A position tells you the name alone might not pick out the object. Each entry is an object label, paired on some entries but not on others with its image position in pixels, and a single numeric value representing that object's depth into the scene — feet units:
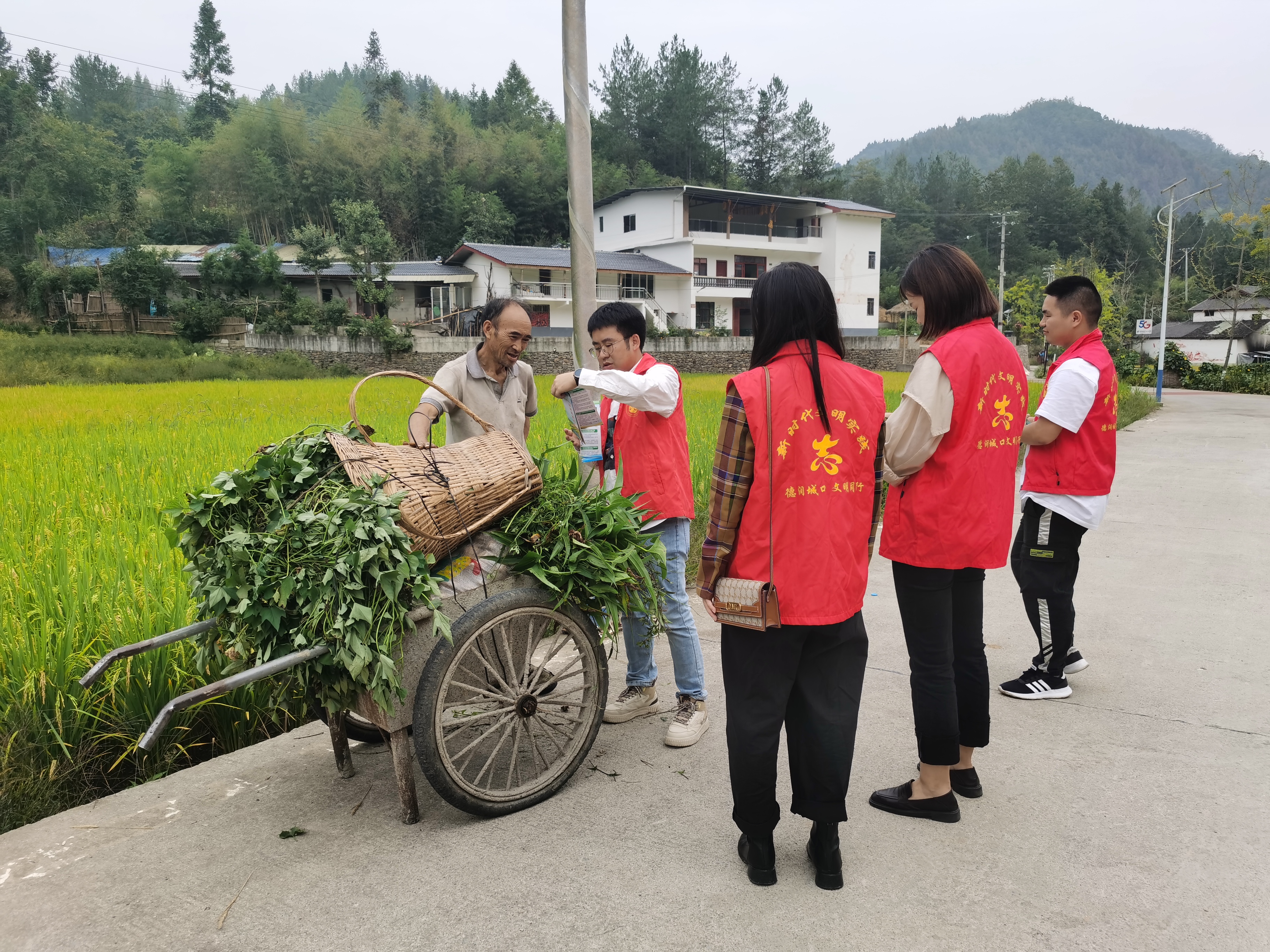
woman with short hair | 8.43
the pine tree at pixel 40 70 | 215.51
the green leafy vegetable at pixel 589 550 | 9.08
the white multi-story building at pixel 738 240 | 136.77
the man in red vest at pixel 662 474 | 10.61
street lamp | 72.95
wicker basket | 8.40
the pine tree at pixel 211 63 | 220.64
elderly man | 11.33
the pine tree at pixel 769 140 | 208.74
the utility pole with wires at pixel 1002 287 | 135.05
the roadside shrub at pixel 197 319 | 103.86
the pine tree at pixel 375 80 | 222.48
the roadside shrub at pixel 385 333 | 96.17
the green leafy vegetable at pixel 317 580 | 7.77
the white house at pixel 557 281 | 119.85
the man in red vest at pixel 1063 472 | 11.37
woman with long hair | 7.29
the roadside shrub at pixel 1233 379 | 97.60
